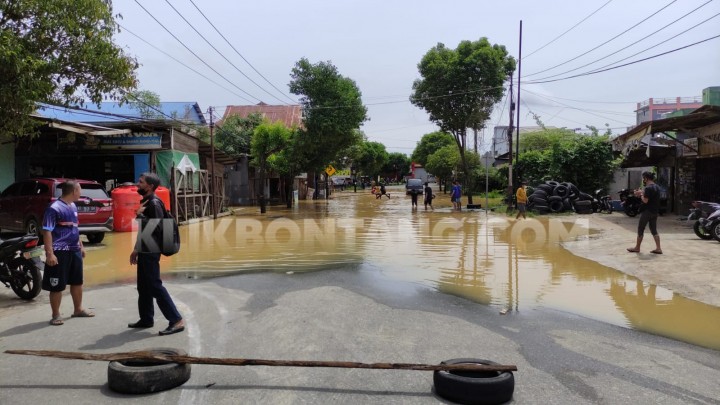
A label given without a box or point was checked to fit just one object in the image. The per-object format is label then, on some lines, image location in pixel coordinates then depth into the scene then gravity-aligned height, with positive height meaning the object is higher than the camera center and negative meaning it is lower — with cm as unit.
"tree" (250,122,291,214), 2881 +279
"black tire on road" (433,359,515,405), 375 -147
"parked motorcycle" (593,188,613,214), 2330 -72
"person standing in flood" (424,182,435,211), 2860 -37
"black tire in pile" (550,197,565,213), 2306 -79
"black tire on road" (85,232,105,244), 1393 -123
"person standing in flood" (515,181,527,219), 2011 -37
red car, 1309 -35
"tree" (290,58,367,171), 2916 +496
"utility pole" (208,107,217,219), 2359 +107
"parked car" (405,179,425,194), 4119 +44
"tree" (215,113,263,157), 3669 +410
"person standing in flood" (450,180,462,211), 2689 -37
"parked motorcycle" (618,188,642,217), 2042 -68
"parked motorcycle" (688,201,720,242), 1191 -81
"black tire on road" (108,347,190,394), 397 -145
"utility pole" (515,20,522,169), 2708 +646
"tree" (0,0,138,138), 793 +240
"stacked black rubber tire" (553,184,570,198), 2328 -12
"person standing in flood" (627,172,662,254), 1045 -37
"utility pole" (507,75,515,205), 2516 +270
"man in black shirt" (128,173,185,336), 553 -77
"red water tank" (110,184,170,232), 1603 -48
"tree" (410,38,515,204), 2958 +632
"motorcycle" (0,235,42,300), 703 -103
